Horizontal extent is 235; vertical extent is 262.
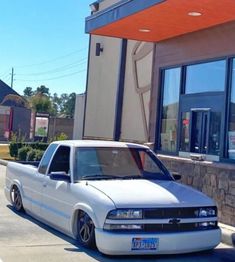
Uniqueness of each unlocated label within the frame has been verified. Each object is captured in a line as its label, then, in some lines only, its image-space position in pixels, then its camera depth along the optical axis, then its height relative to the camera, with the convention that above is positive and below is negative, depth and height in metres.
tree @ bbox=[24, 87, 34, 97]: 143.12 +10.13
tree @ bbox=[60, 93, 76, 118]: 126.81 +7.04
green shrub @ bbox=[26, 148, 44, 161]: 21.47 -1.02
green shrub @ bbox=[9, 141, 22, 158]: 26.30 -0.96
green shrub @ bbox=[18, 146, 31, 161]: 23.62 -1.04
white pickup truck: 7.00 -0.93
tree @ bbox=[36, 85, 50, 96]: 118.28 +9.19
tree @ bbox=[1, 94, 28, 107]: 67.31 +3.43
